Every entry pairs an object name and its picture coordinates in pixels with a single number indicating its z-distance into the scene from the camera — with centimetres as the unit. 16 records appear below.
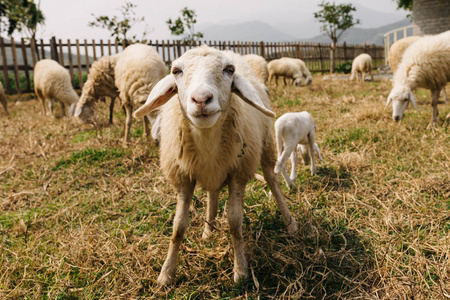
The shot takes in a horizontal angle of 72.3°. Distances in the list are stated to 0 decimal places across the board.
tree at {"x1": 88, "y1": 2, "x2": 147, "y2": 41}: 1336
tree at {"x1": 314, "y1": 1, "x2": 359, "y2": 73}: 2545
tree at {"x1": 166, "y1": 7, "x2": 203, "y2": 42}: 1658
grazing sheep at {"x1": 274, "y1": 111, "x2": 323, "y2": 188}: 308
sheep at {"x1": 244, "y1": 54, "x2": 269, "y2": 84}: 798
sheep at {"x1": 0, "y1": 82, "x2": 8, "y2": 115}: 902
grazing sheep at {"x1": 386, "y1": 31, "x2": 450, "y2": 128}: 560
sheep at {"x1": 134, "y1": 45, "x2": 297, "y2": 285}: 181
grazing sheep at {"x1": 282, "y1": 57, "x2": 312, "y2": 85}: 1641
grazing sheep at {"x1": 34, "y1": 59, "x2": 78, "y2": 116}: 881
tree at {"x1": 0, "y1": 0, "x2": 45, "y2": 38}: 1293
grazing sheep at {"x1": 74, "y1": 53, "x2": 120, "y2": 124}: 657
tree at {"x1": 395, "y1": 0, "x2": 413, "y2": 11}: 2442
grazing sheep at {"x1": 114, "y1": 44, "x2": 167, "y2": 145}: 512
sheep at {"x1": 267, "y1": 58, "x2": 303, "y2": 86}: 1485
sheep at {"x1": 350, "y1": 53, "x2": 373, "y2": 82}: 1456
